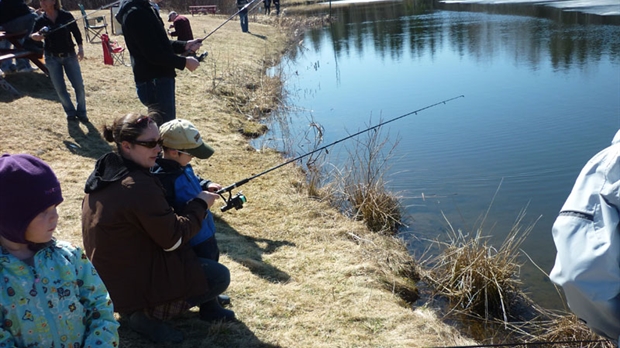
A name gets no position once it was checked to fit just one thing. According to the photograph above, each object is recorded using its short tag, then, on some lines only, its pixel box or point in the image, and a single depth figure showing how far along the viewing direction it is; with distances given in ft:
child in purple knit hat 5.94
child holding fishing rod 9.86
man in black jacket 14.16
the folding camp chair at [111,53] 32.35
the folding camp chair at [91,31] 41.17
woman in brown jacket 8.34
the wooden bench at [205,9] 83.30
